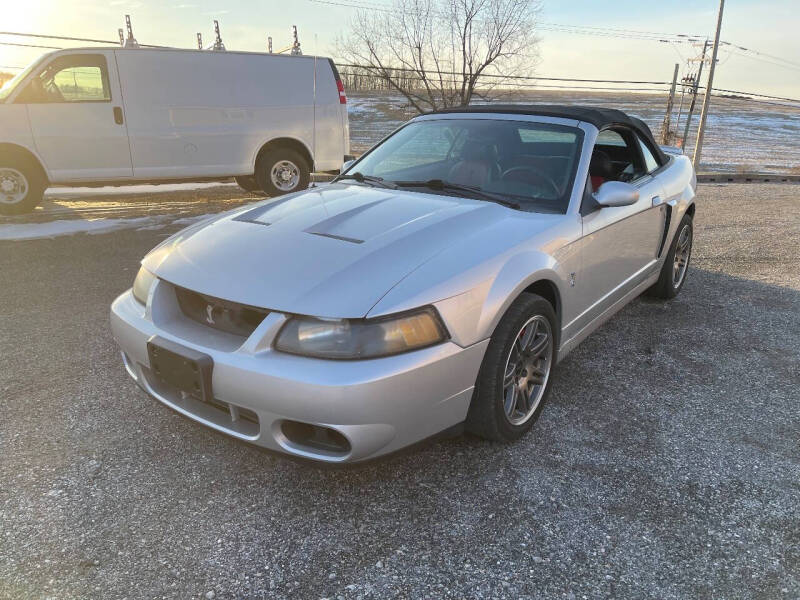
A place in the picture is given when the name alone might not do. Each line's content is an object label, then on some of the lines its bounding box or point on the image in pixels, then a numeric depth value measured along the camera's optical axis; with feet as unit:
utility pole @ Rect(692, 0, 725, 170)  83.04
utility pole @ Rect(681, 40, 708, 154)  102.39
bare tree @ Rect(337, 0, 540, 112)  95.20
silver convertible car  6.60
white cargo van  24.18
